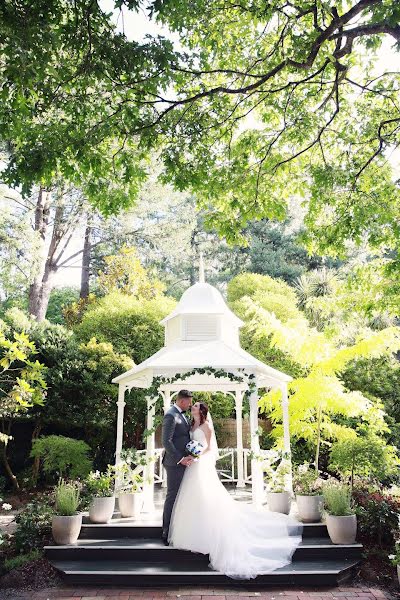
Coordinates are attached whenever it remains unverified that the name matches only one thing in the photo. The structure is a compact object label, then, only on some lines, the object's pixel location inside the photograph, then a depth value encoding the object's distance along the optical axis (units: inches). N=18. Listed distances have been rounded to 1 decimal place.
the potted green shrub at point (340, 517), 276.5
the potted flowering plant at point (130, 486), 321.4
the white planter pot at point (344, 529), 276.2
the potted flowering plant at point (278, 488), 315.9
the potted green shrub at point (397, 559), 233.6
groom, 283.4
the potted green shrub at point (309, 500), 307.9
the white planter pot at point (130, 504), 321.4
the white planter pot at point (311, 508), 307.7
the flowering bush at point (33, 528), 286.8
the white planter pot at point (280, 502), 315.6
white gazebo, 334.3
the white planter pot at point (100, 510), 308.3
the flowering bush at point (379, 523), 280.7
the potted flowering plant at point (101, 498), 308.7
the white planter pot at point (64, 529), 281.0
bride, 251.6
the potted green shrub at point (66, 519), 281.1
